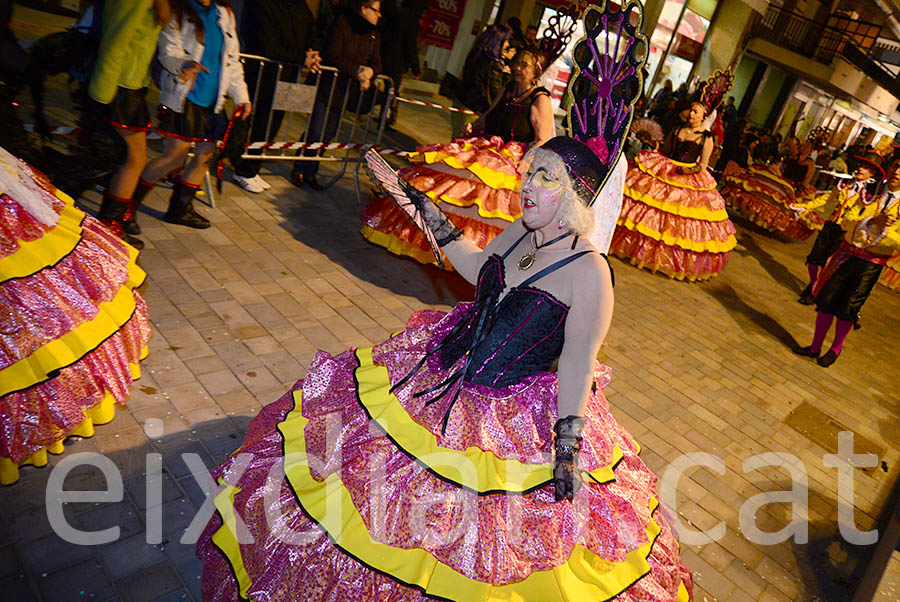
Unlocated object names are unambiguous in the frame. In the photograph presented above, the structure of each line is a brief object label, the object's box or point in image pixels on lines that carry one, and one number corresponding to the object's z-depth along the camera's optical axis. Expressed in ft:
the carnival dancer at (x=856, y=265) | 22.70
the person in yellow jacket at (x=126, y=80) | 14.51
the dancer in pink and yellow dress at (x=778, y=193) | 46.16
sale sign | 45.09
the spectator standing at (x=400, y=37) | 33.47
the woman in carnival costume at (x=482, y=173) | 20.66
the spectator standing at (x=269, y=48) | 22.77
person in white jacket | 16.30
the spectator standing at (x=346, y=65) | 24.39
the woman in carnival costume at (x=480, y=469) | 7.43
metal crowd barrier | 23.06
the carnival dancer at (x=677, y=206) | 28.81
